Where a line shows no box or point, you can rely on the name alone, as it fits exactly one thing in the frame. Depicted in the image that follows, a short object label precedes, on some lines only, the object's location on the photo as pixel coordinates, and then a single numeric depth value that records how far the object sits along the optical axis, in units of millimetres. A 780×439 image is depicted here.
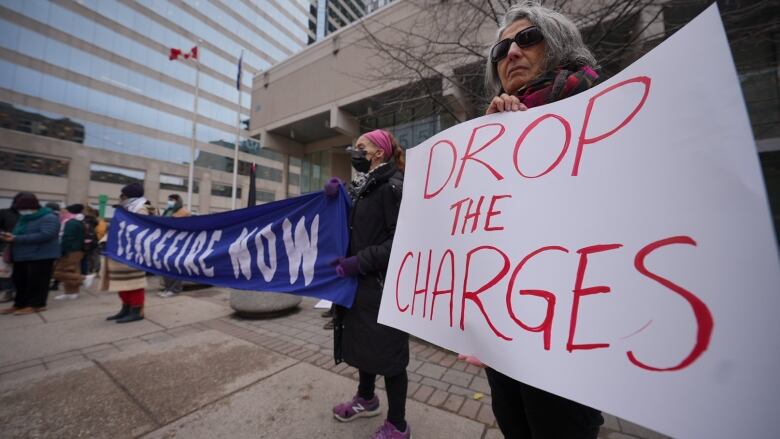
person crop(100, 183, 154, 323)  3855
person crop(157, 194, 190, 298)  5531
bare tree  3105
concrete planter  4328
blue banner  2072
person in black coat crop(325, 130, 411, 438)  1714
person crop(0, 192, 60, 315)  4479
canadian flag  14617
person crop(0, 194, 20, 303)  4618
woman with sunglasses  860
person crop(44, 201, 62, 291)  6449
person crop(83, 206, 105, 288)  6549
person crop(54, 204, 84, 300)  5461
